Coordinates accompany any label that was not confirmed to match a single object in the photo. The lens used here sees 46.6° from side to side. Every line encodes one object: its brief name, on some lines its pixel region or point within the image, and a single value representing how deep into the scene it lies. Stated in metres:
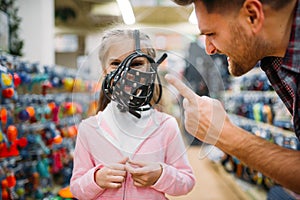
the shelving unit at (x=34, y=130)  1.97
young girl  0.61
